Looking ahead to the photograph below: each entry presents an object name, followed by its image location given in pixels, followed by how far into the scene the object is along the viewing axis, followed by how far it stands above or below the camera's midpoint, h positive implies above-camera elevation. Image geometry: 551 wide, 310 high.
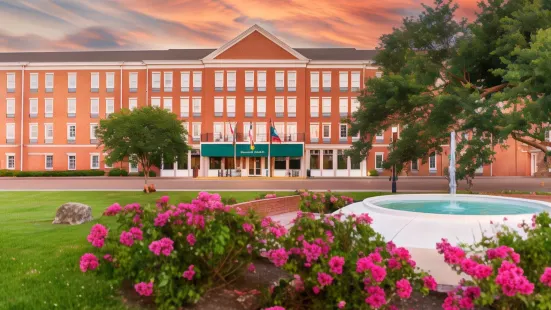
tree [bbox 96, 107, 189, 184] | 25.58 +1.42
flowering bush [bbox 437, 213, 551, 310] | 4.43 -1.32
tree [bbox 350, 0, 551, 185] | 15.58 +3.68
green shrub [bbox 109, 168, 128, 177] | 49.22 -1.67
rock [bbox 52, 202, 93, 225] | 12.33 -1.72
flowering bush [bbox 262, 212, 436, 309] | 4.94 -1.40
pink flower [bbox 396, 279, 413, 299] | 4.82 -1.55
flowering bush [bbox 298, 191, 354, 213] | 12.87 -1.45
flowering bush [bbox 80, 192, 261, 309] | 5.26 -1.18
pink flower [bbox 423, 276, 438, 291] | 5.21 -1.61
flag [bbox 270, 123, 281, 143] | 44.38 +2.44
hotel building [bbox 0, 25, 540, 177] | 51.00 +6.83
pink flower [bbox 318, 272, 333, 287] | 5.02 -1.50
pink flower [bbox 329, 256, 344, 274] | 4.98 -1.29
